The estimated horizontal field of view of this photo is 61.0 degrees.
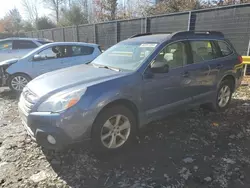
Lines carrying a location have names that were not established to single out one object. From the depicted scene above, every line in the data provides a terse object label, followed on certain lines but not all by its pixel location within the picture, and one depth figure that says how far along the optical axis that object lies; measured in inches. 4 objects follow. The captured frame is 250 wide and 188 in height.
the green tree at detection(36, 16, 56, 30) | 1256.2
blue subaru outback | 106.8
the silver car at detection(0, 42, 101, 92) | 254.7
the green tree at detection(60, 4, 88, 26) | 1015.6
